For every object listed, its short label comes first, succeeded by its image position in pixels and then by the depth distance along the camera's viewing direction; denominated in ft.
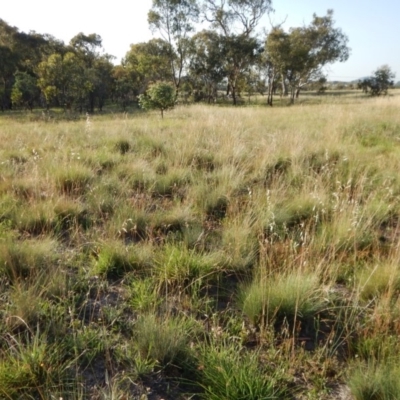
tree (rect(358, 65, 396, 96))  135.03
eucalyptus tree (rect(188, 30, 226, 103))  98.94
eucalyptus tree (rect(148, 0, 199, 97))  89.81
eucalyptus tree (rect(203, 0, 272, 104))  96.68
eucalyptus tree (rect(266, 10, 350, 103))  88.63
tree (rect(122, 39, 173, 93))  100.07
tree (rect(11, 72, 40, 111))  75.56
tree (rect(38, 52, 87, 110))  74.74
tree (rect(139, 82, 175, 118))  47.80
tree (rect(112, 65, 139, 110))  112.37
